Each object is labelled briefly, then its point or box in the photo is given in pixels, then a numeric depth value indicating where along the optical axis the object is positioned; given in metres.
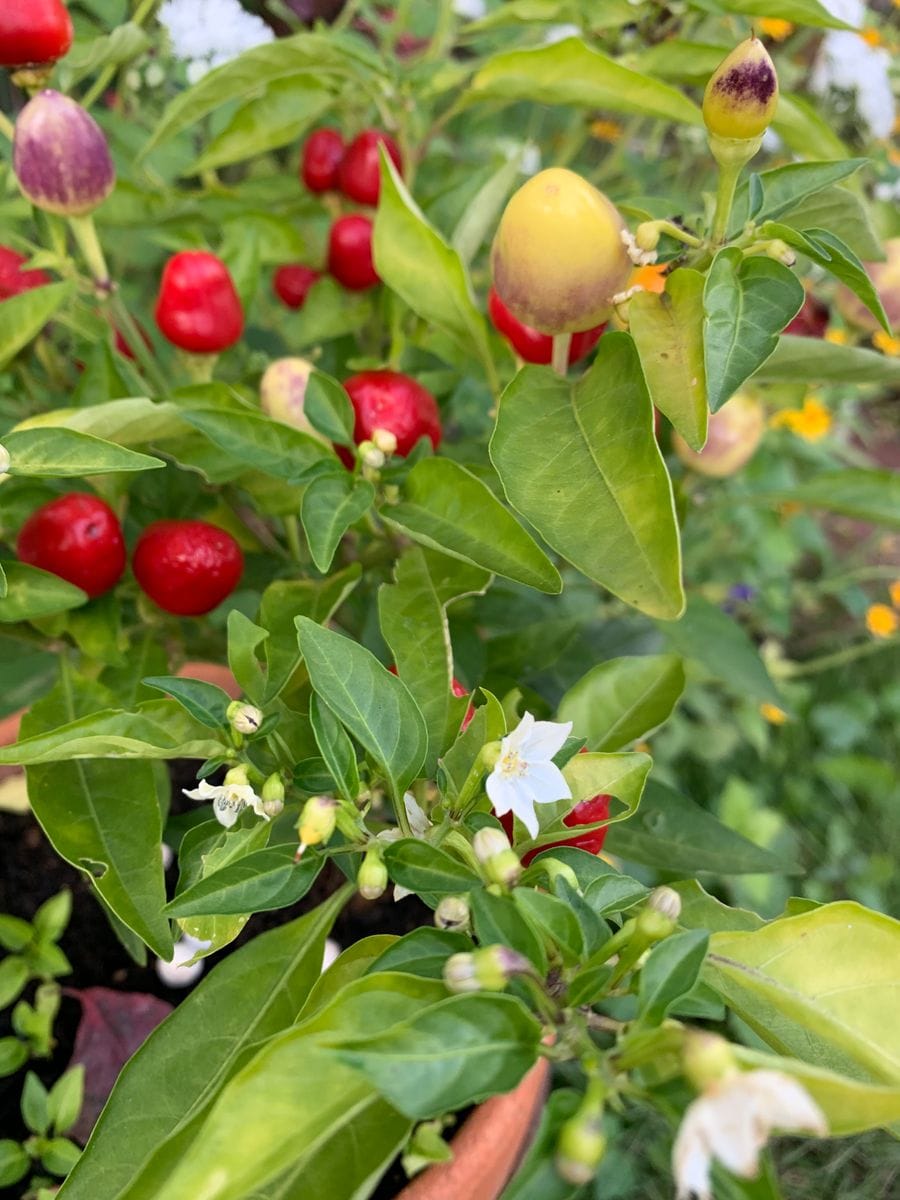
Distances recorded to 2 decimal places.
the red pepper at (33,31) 0.48
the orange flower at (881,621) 1.34
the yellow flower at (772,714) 1.31
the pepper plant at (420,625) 0.28
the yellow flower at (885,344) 0.87
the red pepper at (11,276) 0.56
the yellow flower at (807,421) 1.16
